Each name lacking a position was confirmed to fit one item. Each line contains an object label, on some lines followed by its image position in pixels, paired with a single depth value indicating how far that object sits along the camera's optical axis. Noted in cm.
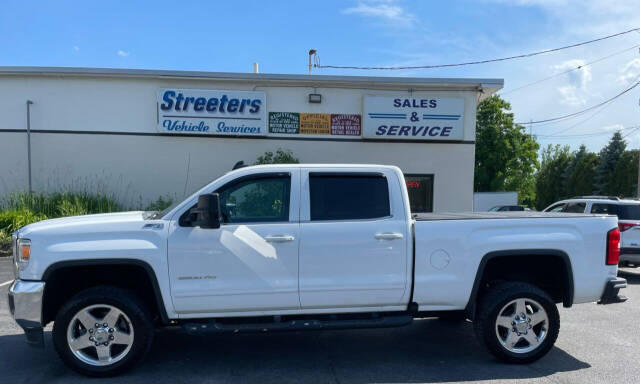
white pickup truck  421
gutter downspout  1262
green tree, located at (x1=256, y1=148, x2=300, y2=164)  1245
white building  1280
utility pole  2558
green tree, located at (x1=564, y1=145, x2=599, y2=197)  3744
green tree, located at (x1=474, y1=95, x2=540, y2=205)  4447
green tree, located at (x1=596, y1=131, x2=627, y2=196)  3547
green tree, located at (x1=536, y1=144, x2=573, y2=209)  4353
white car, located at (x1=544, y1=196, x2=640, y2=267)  915
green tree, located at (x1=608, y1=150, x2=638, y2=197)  3133
